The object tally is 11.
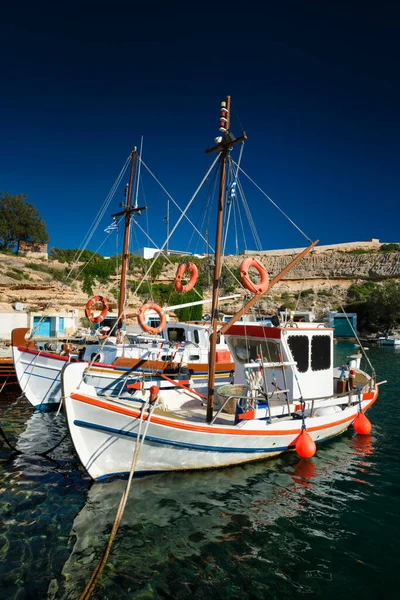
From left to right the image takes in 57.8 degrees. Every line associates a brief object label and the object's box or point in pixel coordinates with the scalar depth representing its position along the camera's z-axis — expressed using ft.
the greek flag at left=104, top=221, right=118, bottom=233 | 68.19
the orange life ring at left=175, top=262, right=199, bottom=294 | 40.72
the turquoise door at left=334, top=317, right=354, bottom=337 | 202.80
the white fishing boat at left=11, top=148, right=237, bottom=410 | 48.62
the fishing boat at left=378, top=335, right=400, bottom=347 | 150.30
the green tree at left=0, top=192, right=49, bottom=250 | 156.35
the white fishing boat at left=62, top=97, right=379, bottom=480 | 25.17
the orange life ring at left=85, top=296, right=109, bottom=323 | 61.57
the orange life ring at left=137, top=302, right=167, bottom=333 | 49.70
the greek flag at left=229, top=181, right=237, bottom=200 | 36.30
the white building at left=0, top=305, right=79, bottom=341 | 103.51
